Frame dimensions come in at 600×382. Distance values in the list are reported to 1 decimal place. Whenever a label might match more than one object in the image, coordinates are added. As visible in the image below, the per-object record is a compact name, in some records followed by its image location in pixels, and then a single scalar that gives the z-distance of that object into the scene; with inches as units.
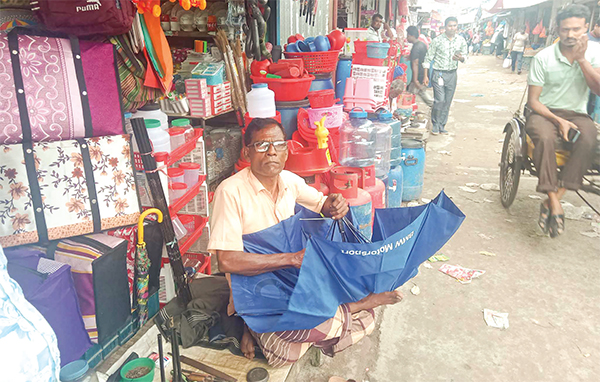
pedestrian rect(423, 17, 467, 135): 335.9
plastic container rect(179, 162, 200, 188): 127.1
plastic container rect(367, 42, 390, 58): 211.3
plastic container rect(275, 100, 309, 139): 173.0
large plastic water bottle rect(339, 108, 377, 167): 190.2
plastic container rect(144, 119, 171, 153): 110.0
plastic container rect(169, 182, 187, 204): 118.6
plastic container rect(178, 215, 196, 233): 136.7
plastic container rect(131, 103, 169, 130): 117.4
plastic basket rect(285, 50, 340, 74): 184.3
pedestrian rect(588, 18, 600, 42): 314.2
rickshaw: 178.9
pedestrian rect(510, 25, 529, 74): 809.5
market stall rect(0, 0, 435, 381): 79.7
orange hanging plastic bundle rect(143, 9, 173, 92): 108.7
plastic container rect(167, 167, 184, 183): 119.0
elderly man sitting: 86.0
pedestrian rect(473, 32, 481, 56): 1504.7
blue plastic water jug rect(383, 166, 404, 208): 195.2
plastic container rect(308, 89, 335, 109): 174.1
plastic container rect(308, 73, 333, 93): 186.4
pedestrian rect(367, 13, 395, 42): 277.9
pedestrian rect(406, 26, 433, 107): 411.5
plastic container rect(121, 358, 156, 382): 84.8
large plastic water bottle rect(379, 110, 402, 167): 200.7
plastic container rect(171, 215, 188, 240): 120.3
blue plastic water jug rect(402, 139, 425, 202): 211.2
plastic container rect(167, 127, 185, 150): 122.7
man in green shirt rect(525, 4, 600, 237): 172.9
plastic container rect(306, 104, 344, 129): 168.6
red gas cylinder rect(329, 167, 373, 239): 138.8
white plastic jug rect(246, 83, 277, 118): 157.9
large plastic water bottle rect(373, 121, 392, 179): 192.9
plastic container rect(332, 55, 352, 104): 221.0
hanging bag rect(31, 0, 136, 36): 81.7
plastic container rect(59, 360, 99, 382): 67.6
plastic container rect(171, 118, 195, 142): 128.5
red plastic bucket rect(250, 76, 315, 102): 166.4
